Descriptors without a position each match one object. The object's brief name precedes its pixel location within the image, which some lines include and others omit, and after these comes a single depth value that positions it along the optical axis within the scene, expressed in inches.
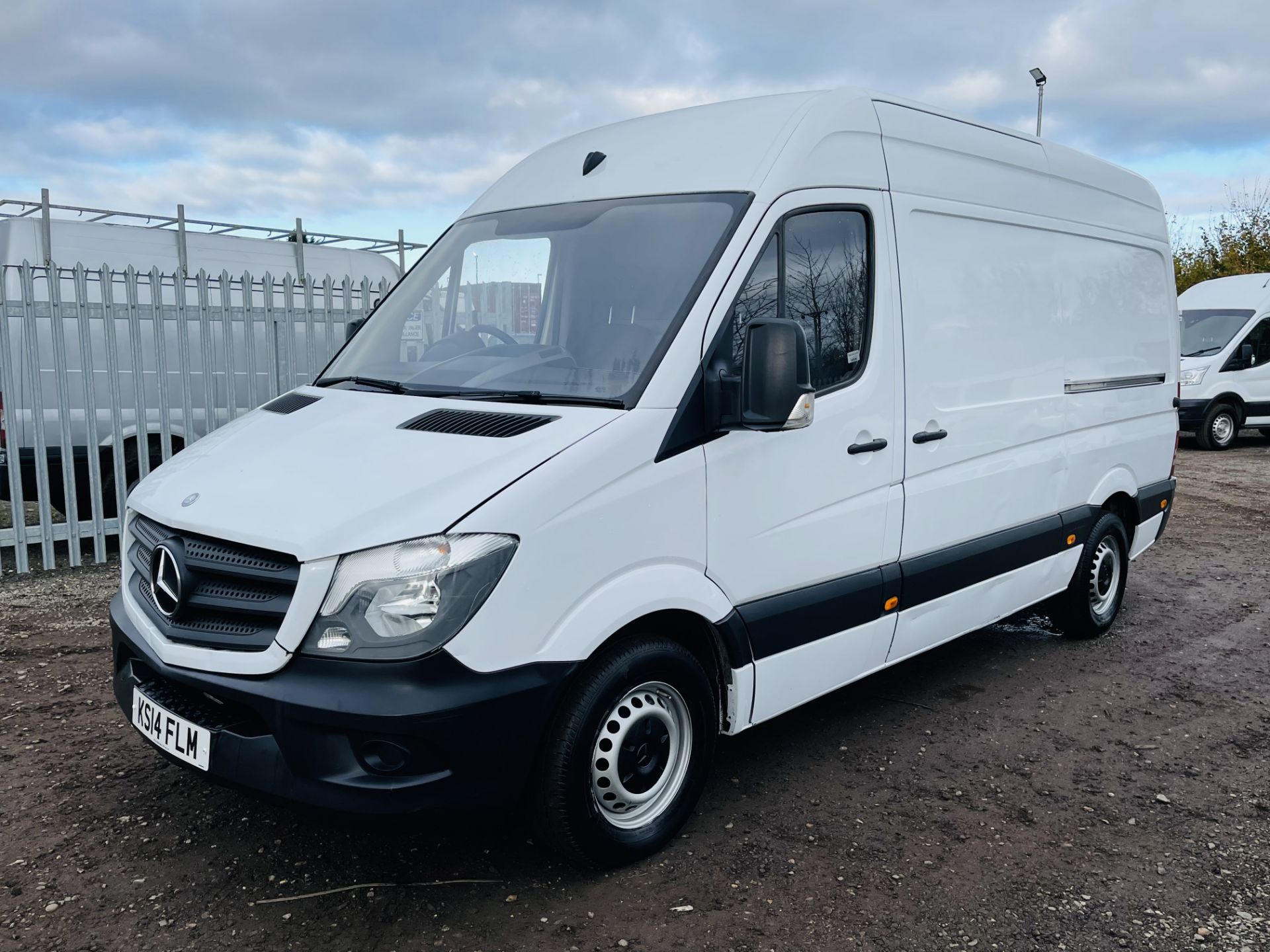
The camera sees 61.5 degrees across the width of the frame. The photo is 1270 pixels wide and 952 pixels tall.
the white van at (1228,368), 629.3
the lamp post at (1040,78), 938.7
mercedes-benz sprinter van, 112.4
